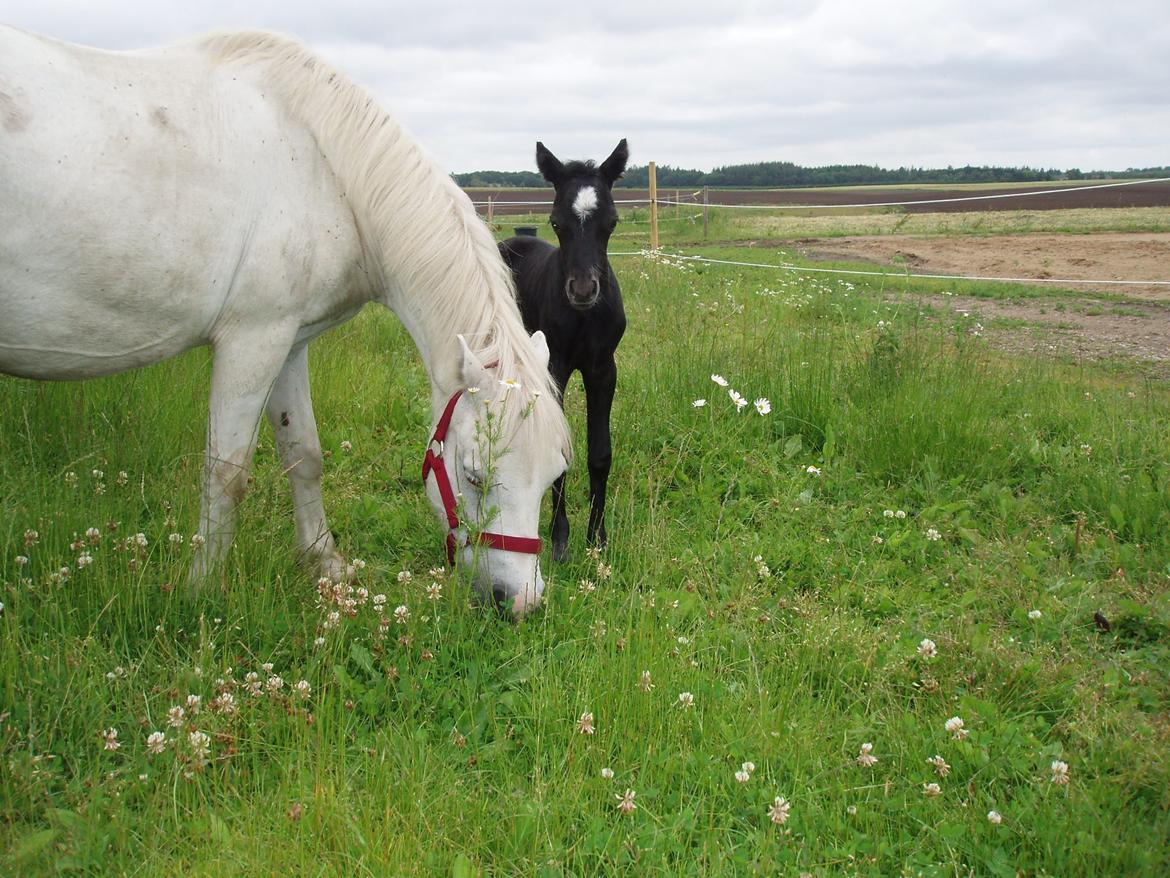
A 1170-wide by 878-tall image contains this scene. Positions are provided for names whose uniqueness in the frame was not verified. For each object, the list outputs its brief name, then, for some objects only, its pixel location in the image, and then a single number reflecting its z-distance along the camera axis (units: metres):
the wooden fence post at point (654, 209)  13.36
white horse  2.72
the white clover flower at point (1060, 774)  2.06
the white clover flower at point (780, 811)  1.83
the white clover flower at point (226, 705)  2.16
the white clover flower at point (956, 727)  2.25
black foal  3.83
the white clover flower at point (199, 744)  1.96
